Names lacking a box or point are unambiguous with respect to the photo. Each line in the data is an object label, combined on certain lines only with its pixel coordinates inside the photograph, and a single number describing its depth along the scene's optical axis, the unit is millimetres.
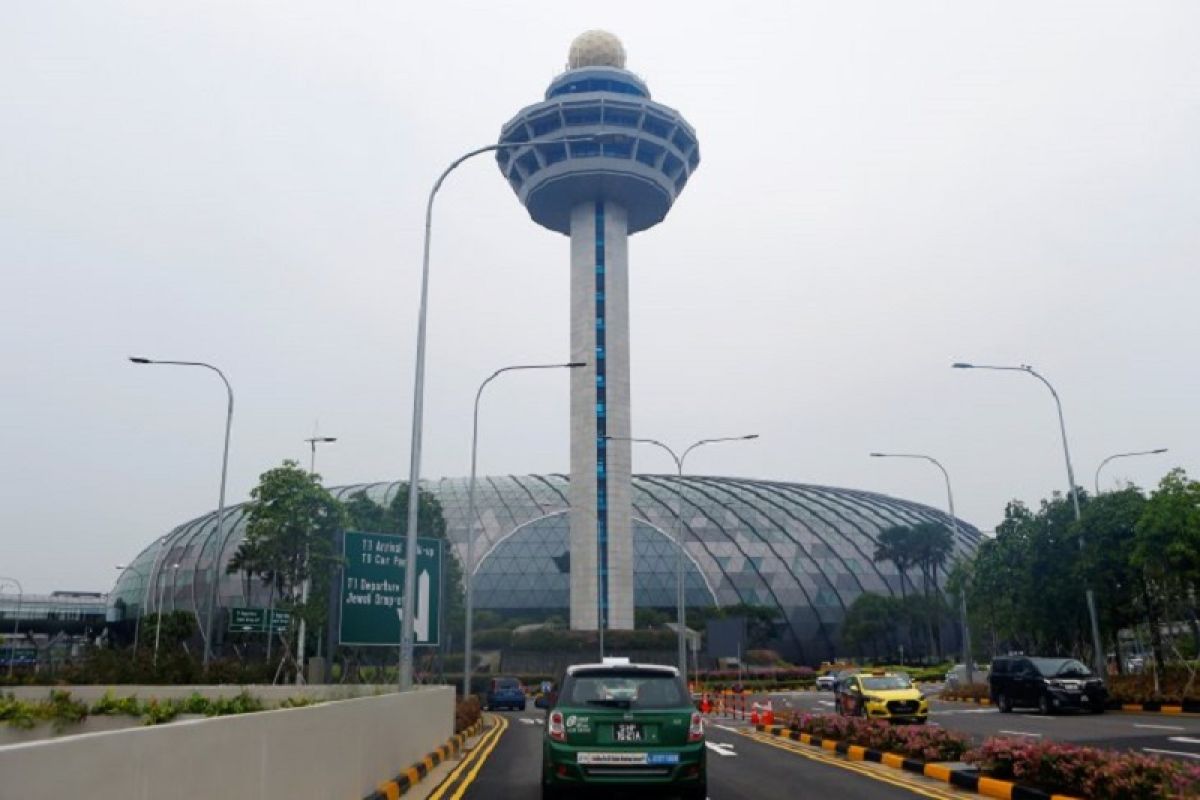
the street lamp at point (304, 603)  44819
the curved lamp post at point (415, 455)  20047
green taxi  11461
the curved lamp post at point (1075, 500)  36719
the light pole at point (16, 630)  99688
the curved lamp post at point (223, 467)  43094
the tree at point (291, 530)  44594
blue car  50719
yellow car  30438
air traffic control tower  79312
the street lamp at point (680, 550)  44312
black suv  32156
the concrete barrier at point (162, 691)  24969
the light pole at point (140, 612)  89394
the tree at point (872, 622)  81625
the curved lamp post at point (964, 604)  48375
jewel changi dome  88438
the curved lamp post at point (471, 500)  38094
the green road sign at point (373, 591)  21922
